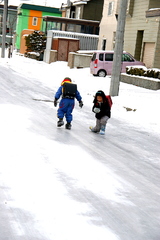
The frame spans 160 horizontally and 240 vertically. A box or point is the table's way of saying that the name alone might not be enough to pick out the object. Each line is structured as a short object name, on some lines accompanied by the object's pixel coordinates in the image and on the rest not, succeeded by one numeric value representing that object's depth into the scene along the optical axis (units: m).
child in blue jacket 11.81
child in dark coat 11.59
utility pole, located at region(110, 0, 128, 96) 19.64
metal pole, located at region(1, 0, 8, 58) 49.24
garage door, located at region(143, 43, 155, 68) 32.42
